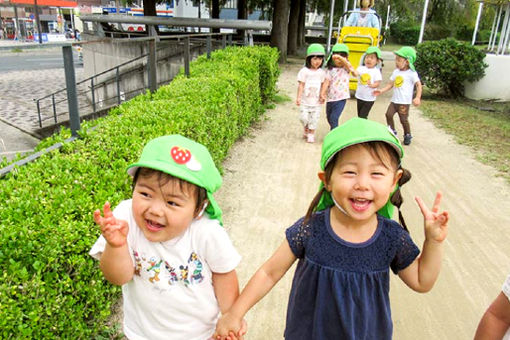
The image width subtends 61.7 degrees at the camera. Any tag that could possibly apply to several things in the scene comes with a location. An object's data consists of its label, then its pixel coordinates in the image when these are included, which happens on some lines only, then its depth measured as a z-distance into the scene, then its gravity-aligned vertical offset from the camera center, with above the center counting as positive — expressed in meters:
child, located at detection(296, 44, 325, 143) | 6.57 -0.98
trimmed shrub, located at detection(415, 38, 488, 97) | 11.20 -0.99
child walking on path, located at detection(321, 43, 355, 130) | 6.68 -0.93
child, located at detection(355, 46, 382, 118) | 6.80 -0.87
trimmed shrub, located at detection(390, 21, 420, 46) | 43.57 -1.05
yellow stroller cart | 10.32 -0.42
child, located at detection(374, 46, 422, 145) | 6.77 -0.96
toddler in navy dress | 1.60 -0.86
